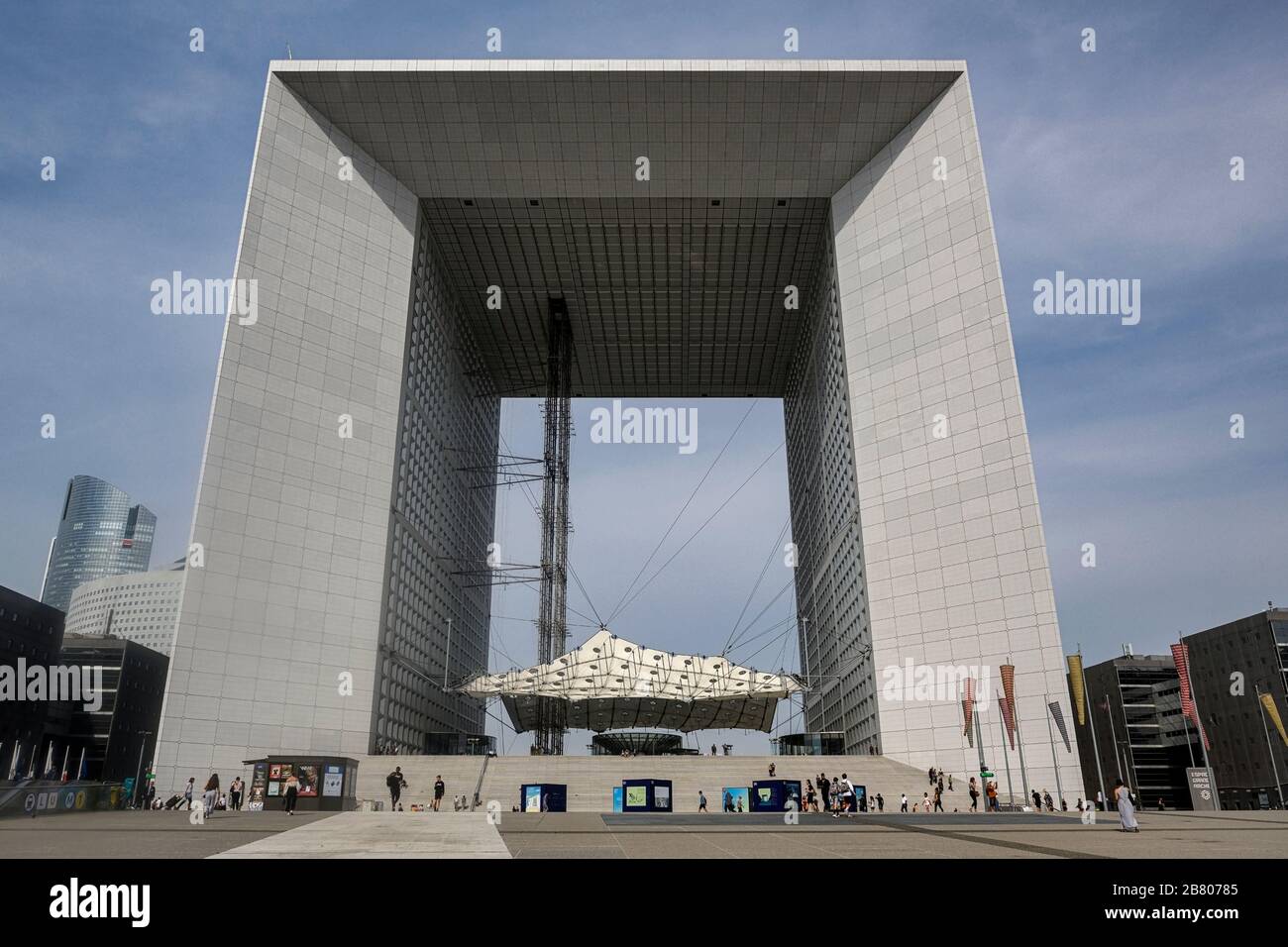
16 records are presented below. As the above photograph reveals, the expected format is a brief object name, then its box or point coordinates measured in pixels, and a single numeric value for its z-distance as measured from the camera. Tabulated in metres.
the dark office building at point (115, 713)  110.62
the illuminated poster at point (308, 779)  29.77
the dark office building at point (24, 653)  84.88
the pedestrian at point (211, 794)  28.16
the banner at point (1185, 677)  37.22
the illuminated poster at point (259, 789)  30.14
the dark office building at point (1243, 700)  88.75
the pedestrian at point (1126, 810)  19.66
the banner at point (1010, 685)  38.03
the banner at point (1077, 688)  37.91
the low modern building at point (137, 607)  181.00
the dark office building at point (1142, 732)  105.81
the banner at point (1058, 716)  38.53
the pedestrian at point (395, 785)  31.33
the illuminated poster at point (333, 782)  29.81
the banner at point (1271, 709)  44.28
